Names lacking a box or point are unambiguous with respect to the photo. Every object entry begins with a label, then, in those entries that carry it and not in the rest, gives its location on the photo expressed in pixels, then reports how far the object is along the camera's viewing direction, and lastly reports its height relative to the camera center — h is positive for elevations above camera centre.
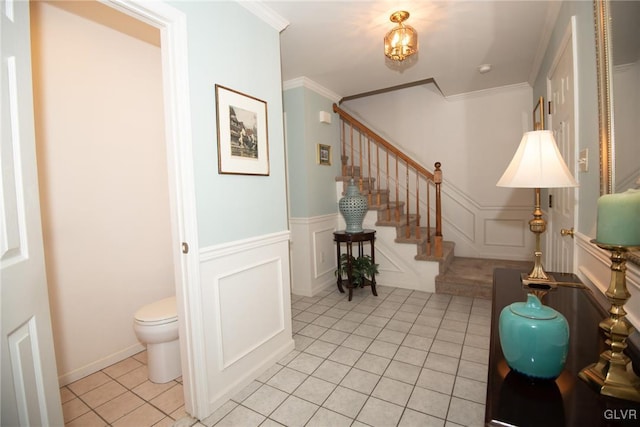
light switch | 1.50 +0.14
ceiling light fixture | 1.94 +1.04
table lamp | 1.06 +0.09
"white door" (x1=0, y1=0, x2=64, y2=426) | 0.79 -0.15
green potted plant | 3.27 -0.86
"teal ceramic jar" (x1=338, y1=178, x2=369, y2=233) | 3.32 -0.16
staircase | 3.24 -0.24
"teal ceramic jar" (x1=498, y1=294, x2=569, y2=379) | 0.70 -0.38
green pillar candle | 0.67 -0.08
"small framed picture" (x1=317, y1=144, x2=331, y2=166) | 3.52 +0.52
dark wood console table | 0.60 -0.49
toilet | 1.78 -0.86
